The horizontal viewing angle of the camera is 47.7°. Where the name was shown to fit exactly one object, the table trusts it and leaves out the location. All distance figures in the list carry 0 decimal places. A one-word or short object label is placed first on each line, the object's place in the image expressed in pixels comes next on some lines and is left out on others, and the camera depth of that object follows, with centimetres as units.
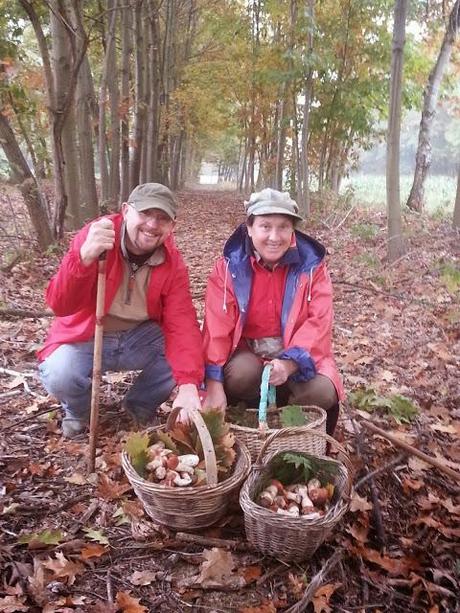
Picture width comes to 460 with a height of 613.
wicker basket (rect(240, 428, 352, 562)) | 240
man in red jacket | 315
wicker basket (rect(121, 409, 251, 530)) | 252
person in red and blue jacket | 333
